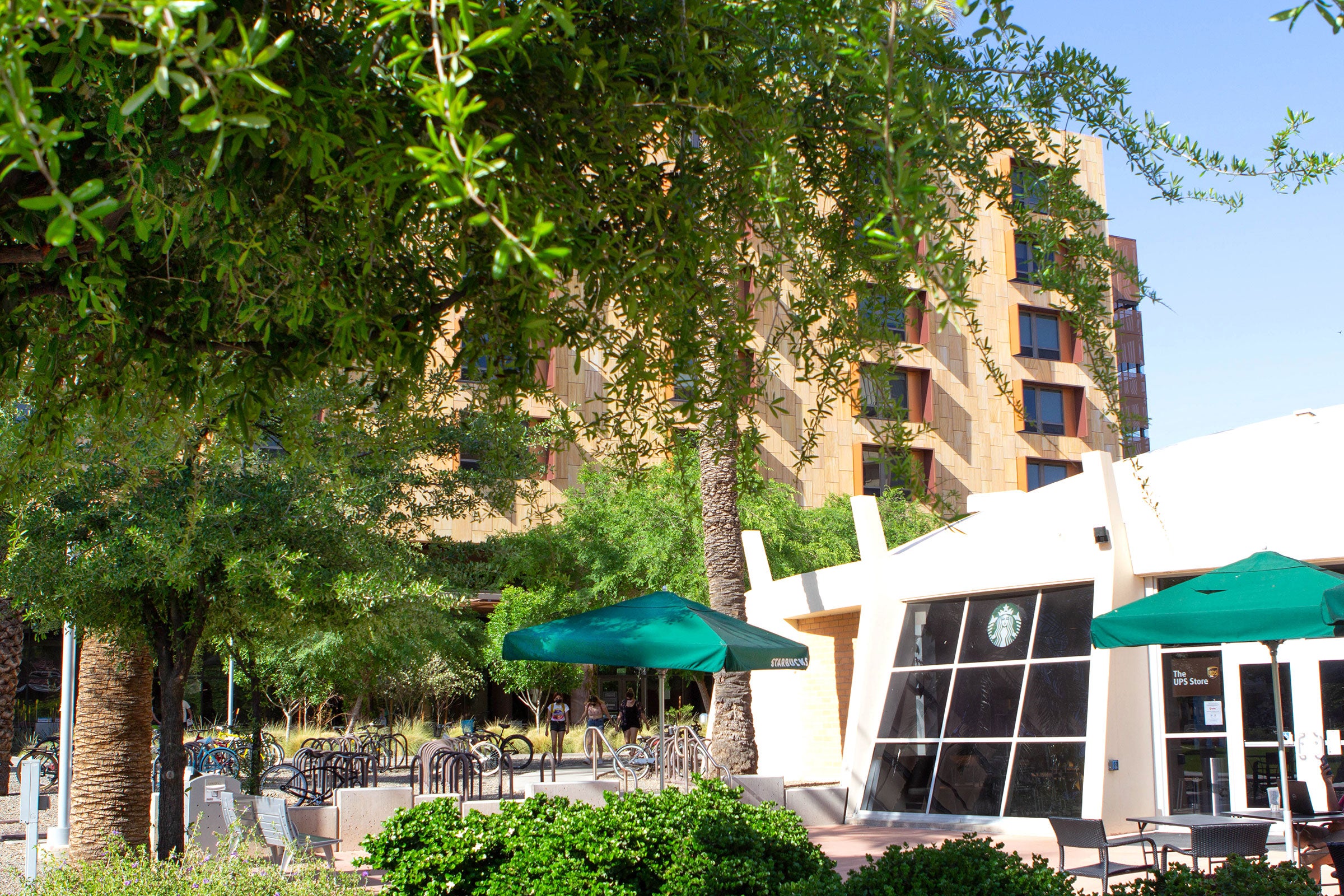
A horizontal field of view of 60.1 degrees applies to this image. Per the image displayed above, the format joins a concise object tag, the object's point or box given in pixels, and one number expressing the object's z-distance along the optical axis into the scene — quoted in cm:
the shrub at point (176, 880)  609
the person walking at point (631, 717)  3130
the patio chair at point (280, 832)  1033
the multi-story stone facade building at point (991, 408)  3894
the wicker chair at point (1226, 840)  845
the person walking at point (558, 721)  2503
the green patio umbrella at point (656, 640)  902
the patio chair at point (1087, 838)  865
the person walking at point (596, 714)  2745
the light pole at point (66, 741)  934
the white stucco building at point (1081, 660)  1262
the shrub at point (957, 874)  517
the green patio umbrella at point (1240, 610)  818
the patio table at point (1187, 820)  888
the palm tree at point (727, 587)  1602
